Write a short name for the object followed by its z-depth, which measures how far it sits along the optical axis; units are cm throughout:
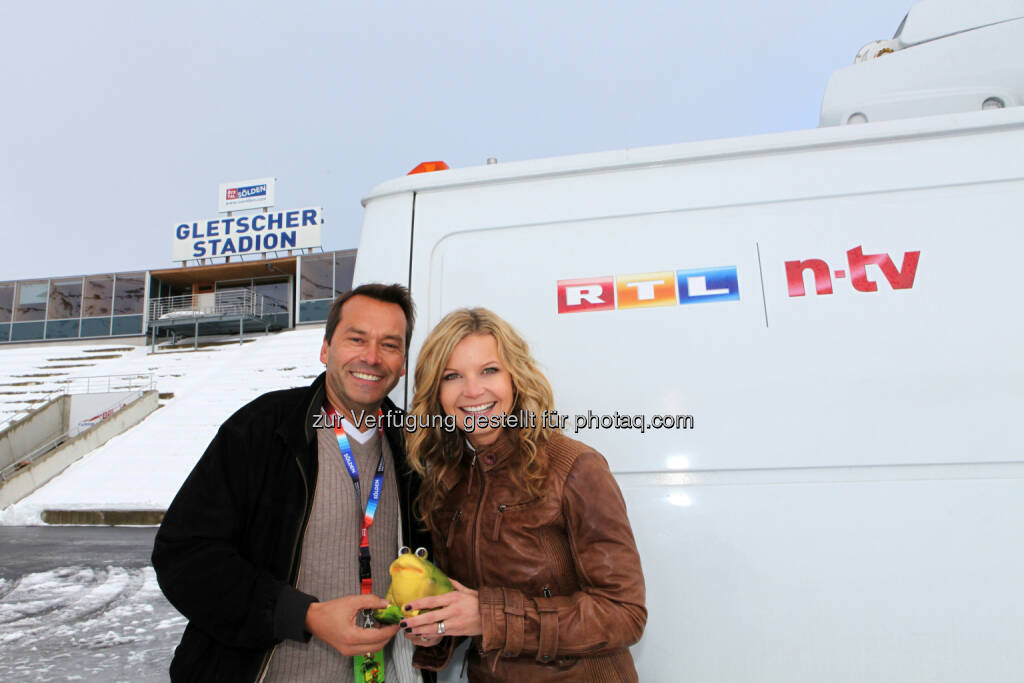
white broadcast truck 142
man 134
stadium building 2330
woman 123
